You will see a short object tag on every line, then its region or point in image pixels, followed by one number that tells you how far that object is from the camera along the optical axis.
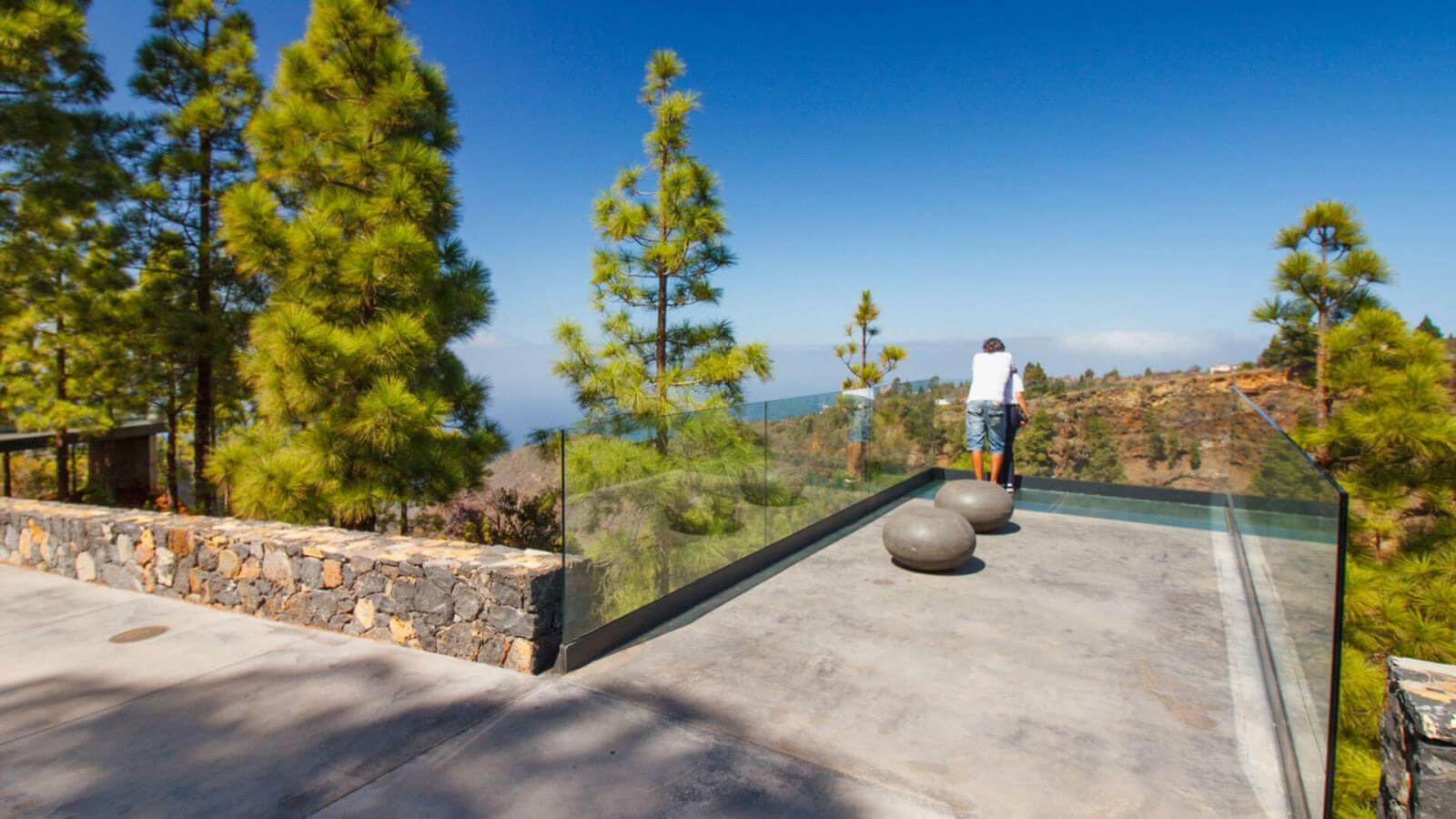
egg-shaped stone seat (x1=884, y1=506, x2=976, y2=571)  5.12
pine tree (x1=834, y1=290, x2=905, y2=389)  18.89
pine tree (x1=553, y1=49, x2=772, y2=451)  9.55
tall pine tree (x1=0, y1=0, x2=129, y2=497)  7.89
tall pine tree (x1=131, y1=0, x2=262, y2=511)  10.45
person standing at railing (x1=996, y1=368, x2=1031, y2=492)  7.54
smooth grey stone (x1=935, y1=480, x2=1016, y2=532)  6.35
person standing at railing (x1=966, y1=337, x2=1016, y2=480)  7.50
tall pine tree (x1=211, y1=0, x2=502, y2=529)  7.38
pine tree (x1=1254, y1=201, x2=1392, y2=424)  10.19
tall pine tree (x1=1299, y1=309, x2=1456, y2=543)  7.55
